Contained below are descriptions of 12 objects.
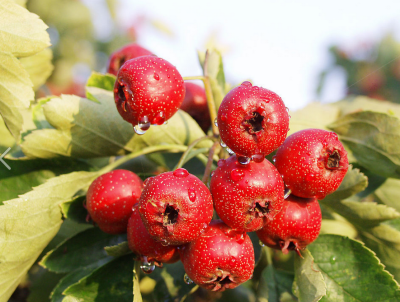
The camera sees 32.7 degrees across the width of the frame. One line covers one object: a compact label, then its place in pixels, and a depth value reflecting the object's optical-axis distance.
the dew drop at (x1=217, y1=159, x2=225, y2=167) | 0.19
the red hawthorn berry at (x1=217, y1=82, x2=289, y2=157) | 0.18
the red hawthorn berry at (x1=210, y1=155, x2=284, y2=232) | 0.19
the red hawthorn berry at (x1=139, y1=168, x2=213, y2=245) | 0.18
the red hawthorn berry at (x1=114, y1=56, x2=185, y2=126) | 0.19
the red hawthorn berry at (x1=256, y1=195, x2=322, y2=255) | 0.20
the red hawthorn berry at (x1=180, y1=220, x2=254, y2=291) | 0.19
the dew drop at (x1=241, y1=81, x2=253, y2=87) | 0.19
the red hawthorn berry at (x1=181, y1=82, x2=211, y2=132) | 0.25
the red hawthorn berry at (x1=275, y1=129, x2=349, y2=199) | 0.19
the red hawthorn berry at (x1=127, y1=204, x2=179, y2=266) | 0.20
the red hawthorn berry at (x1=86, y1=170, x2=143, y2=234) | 0.20
